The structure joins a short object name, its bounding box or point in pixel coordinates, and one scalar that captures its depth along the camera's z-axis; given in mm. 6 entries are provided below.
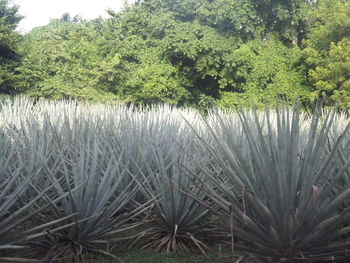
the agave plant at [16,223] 2941
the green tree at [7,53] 19297
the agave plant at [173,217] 4203
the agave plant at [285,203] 2744
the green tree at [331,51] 19703
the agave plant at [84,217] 3672
